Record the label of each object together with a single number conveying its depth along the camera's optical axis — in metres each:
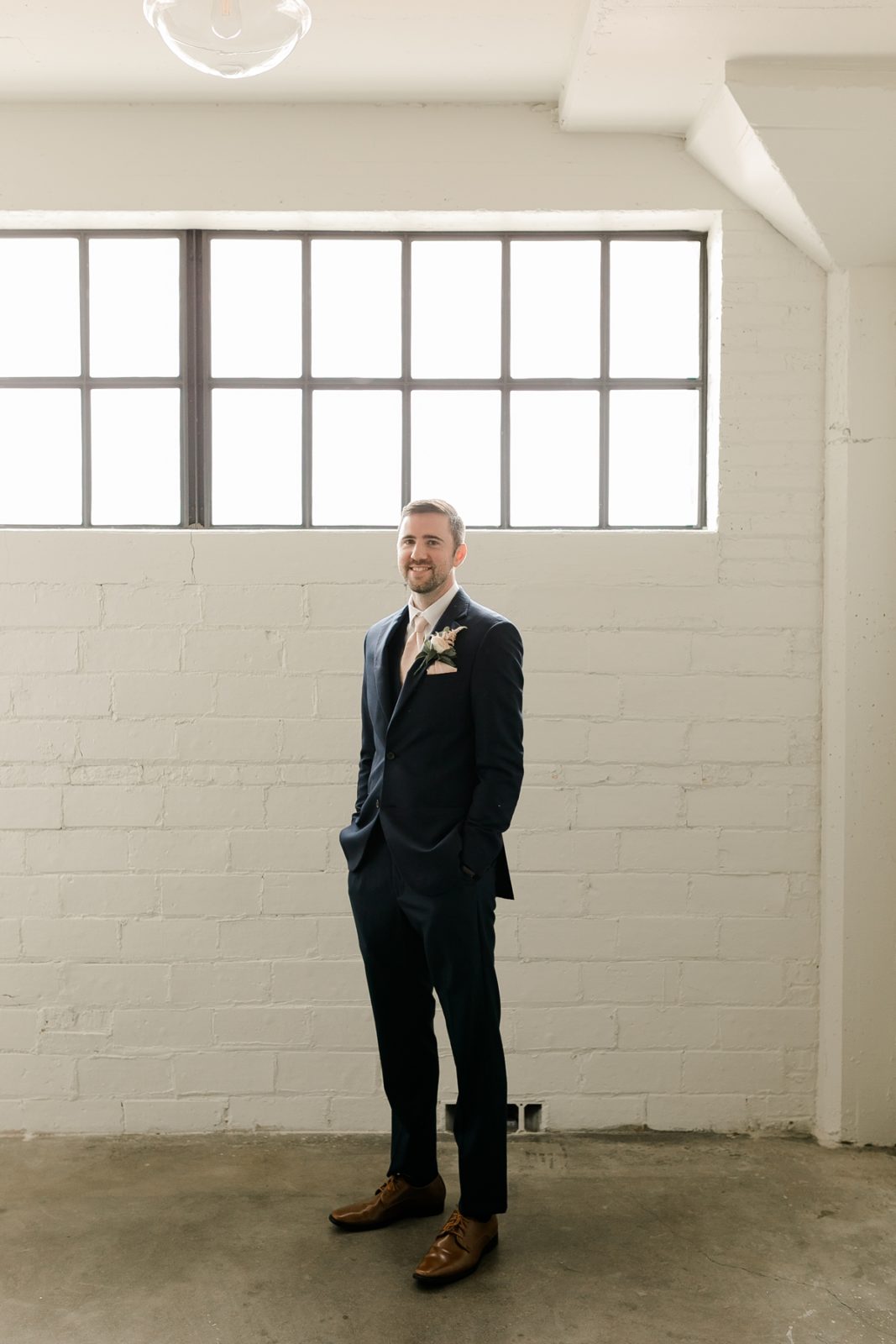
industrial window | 3.41
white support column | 3.18
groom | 2.48
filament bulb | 1.84
